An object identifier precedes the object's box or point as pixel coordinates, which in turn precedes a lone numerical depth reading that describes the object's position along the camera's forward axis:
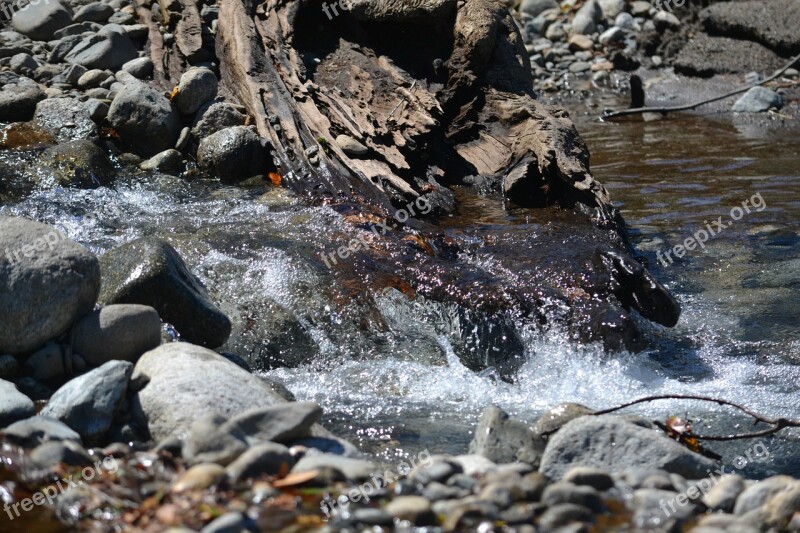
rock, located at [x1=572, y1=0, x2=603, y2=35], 15.30
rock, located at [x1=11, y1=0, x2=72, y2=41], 8.84
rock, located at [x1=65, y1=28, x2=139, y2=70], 8.29
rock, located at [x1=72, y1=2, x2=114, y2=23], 8.95
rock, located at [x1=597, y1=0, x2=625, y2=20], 15.54
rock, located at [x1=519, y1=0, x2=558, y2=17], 16.08
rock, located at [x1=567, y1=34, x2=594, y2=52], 15.05
